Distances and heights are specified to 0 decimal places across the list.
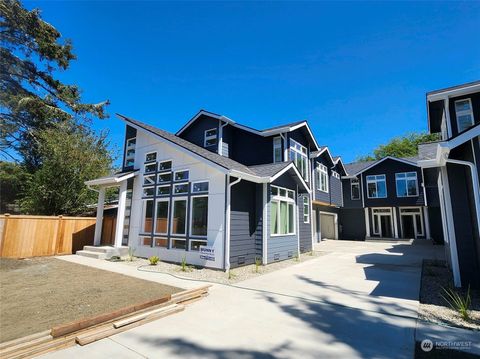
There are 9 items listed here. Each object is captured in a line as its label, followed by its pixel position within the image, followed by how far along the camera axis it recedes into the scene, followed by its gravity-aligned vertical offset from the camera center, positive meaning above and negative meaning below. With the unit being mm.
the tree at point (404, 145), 40125 +12829
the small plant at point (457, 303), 4465 -1572
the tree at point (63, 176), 14367 +2485
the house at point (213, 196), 8984 +1012
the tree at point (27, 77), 18344 +11028
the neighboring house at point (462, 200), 5523 +584
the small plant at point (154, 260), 9305 -1458
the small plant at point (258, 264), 8641 -1553
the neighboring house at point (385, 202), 20719 +1784
